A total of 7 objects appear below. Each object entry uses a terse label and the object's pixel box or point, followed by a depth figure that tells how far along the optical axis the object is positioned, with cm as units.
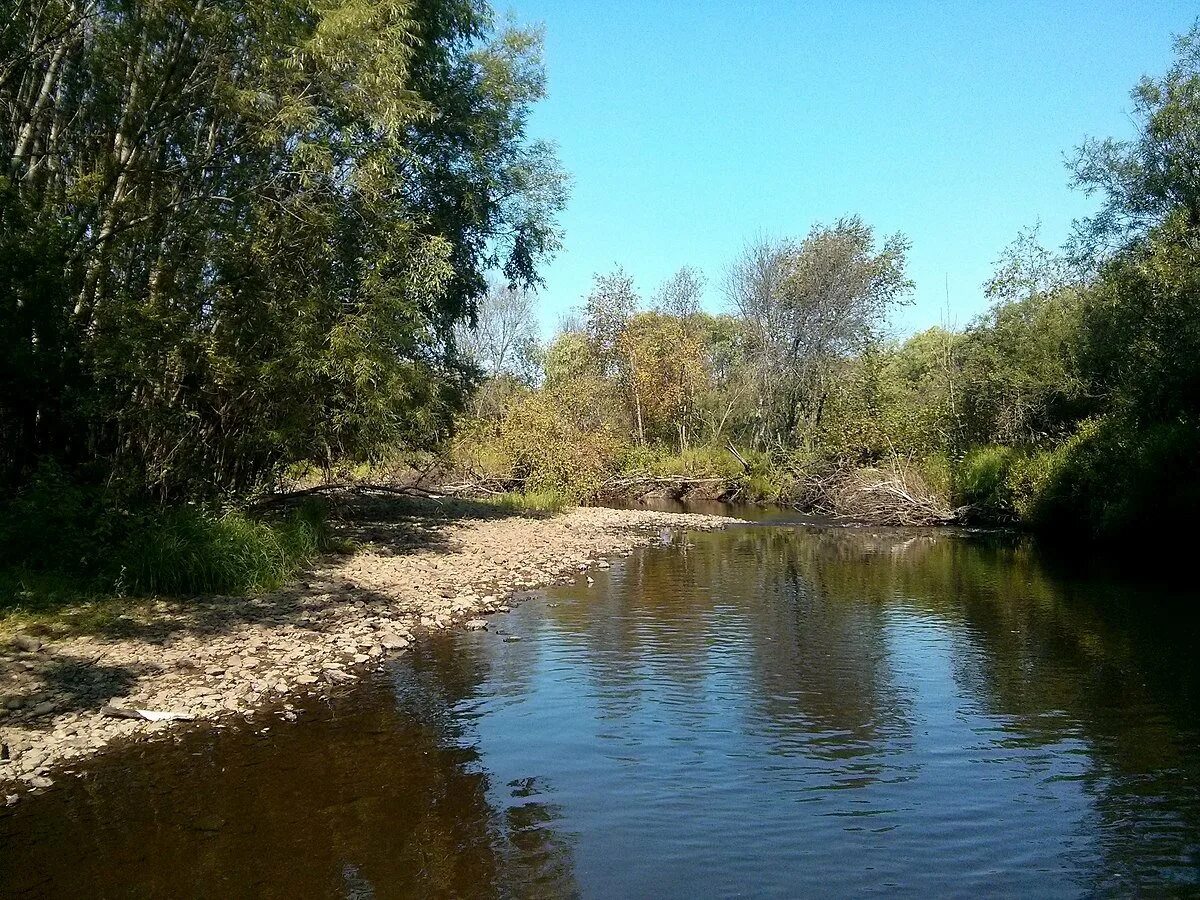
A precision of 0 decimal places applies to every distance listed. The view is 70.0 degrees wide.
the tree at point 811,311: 4381
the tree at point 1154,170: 2266
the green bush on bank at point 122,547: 1182
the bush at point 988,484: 2806
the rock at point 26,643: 977
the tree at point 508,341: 5272
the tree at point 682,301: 4894
